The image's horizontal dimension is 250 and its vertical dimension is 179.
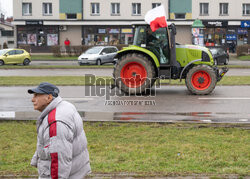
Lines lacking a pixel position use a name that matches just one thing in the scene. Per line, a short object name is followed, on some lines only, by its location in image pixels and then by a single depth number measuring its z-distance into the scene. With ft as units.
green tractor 50.16
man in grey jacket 13.50
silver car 109.91
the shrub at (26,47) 155.91
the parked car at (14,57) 114.21
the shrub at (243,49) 142.80
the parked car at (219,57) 111.34
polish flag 49.37
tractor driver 50.72
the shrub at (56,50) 140.59
